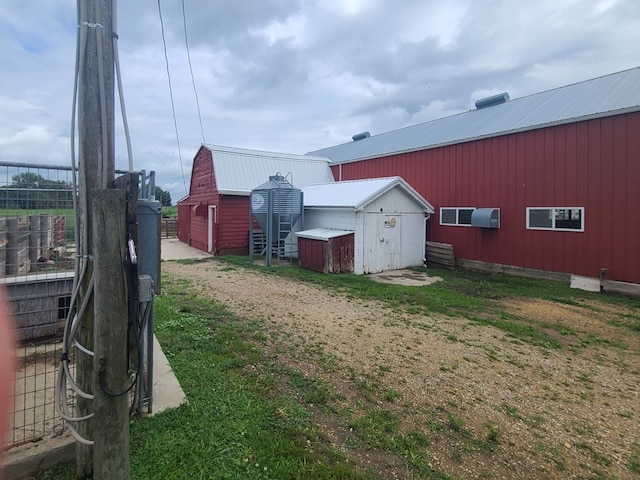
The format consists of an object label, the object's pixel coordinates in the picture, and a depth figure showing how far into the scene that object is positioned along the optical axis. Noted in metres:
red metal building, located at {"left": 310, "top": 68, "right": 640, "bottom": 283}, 9.12
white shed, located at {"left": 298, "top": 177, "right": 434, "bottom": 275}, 11.27
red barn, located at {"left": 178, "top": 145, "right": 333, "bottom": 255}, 14.92
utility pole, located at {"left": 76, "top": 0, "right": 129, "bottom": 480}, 1.71
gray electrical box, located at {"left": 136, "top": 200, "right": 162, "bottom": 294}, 2.44
